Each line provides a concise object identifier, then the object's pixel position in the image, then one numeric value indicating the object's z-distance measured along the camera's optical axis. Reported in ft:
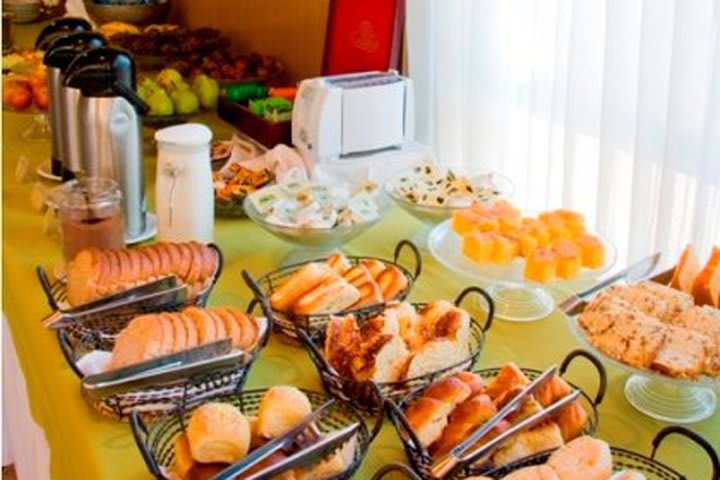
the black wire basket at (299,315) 3.80
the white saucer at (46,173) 6.02
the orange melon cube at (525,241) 4.06
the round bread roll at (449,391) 3.10
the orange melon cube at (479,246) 4.10
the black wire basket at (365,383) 3.29
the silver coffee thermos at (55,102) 5.67
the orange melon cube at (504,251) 4.07
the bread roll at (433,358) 3.34
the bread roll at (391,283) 4.05
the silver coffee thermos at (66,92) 5.47
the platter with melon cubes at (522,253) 3.98
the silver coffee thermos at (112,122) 4.80
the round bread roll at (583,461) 2.73
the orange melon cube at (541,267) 3.93
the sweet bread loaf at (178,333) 3.39
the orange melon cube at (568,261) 3.96
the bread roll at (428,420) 2.99
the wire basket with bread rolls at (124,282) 3.81
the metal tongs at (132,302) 3.77
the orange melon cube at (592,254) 4.05
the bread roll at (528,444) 2.88
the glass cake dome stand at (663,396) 3.39
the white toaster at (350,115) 5.67
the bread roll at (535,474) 2.67
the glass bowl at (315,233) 4.57
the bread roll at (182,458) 2.83
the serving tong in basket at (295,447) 2.72
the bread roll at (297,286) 3.89
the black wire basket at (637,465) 2.83
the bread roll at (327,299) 3.82
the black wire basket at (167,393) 3.33
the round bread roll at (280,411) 2.97
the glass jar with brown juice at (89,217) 4.45
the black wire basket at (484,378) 2.84
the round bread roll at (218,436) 2.82
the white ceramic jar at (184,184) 4.63
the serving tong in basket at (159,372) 3.26
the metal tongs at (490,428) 2.82
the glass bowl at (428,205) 4.86
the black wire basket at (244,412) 2.93
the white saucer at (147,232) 4.99
